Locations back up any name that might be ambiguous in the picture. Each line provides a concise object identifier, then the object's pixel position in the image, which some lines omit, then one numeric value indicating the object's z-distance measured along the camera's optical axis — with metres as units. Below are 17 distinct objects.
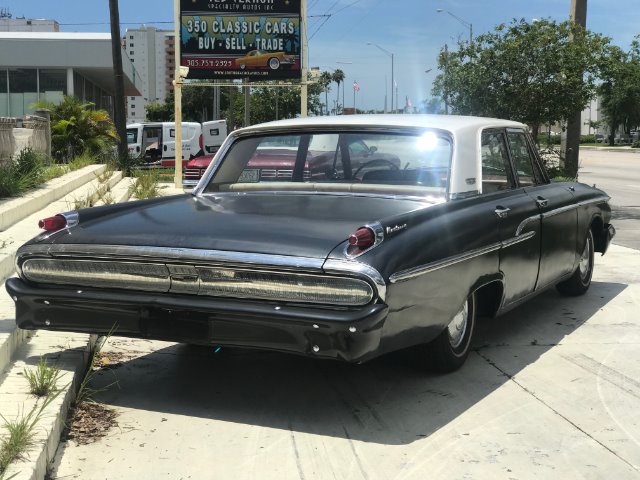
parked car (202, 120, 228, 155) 27.94
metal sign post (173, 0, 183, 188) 17.33
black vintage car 3.92
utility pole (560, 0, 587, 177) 15.46
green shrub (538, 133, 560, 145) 17.13
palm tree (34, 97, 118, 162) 20.44
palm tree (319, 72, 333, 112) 74.34
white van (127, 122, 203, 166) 31.41
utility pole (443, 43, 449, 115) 15.88
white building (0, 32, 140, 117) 31.83
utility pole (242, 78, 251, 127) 18.62
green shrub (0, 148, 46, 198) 9.63
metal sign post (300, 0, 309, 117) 17.73
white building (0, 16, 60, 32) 55.97
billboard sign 17.61
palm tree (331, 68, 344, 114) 102.56
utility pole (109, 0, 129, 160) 22.20
